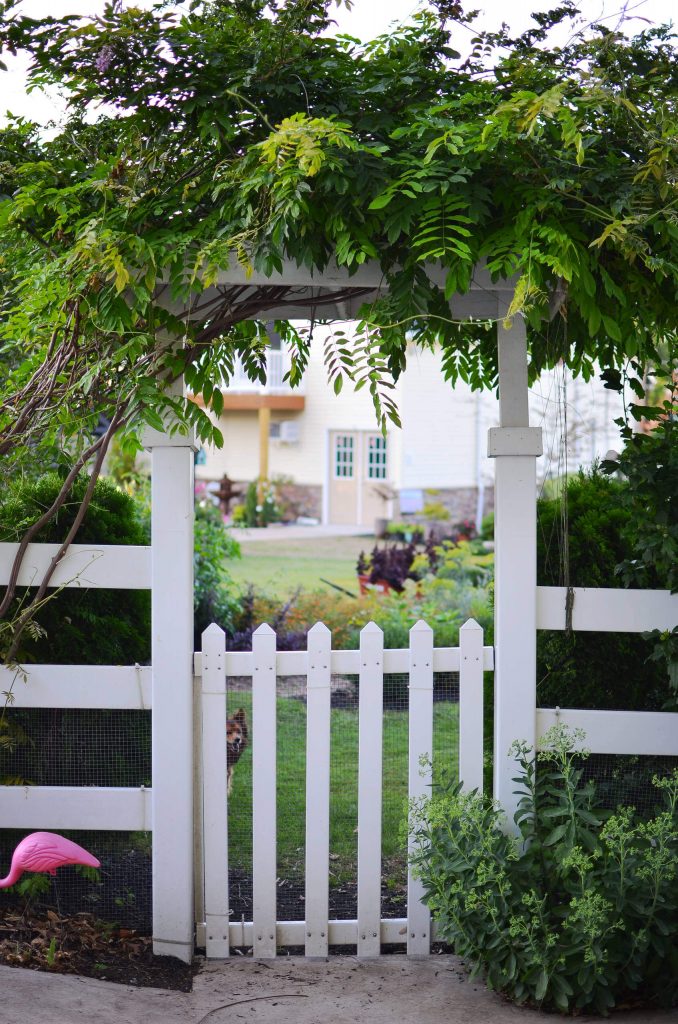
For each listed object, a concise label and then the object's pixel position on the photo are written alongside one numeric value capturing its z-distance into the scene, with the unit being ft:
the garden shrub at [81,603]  11.64
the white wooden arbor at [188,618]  10.84
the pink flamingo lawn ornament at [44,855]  9.90
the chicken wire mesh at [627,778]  11.41
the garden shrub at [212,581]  23.85
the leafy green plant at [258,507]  73.15
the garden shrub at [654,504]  10.55
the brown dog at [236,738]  15.44
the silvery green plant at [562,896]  9.41
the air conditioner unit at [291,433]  84.02
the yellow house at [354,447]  75.05
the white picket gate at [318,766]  11.09
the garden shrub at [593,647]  11.73
